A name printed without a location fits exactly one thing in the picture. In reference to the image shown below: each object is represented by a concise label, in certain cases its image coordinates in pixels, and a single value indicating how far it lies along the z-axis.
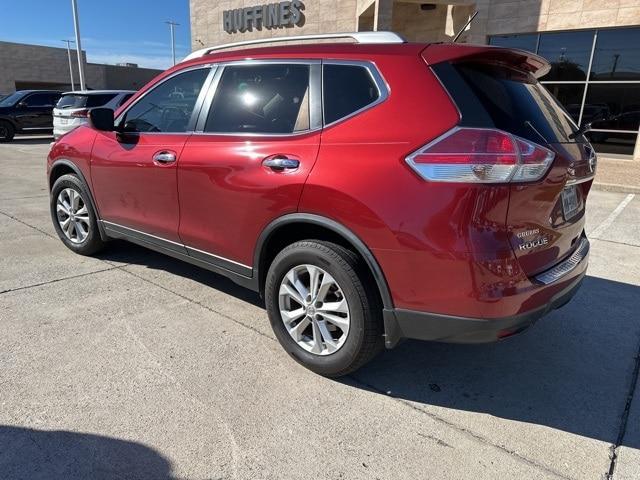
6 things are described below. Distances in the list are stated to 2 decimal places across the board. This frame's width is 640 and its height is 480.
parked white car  13.36
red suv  2.22
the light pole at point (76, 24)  27.73
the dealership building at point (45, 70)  46.41
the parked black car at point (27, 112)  18.05
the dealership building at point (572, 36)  13.41
